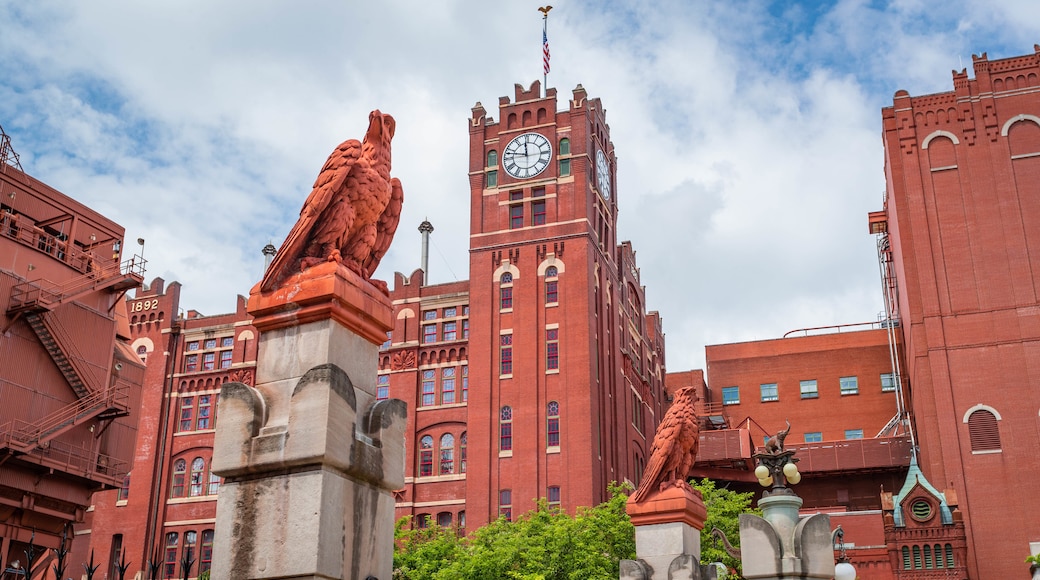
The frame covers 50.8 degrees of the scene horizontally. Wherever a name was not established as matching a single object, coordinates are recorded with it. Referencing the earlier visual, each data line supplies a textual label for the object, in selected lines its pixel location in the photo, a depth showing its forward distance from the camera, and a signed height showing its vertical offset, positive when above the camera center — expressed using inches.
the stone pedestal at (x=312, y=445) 266.8 +59.4
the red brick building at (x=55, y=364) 1595.7 +486.0
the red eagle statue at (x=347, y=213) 302.7 +126.6
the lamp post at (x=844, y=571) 644.7 +68.5
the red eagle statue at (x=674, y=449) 534.6 +116.7
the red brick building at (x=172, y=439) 2485.2 +562.0
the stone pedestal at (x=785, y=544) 548.1 +71.6
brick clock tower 2234.3 +767.1
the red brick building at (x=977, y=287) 2172.7 +822.8
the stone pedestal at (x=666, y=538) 502.3 +69.5
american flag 2610.7 +1435.8
